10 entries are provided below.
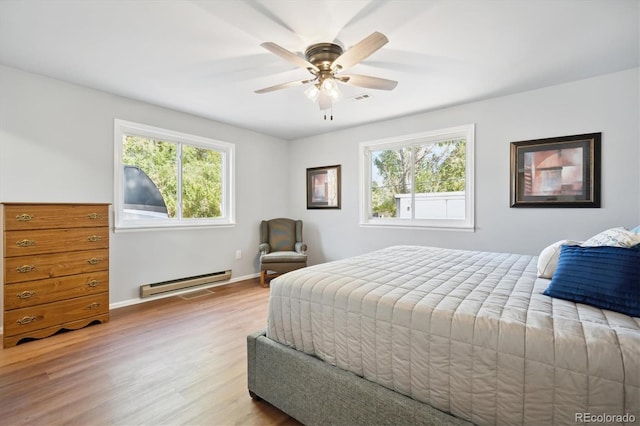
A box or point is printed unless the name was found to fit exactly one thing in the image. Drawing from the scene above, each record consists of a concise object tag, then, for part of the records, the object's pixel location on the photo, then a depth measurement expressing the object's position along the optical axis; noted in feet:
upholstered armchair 14.24
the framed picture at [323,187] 16.08
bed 3.07
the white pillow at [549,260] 5.54
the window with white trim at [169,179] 11.62
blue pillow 3.81
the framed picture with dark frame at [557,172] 9.61
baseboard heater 11.78
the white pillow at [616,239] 4.68
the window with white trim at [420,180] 12.45
